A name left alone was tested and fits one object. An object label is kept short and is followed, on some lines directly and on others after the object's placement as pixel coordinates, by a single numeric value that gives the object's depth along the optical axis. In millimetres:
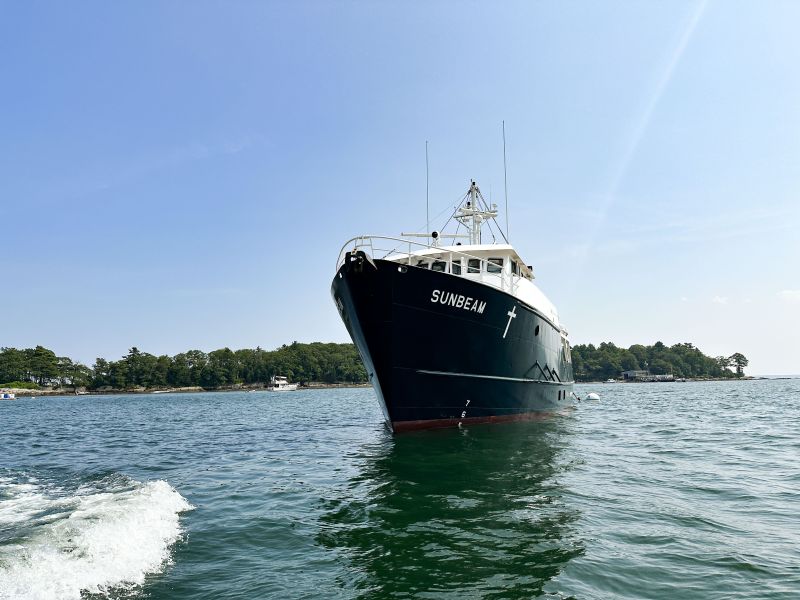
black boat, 15234
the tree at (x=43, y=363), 125062
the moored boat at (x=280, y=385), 131875
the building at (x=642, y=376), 169500
